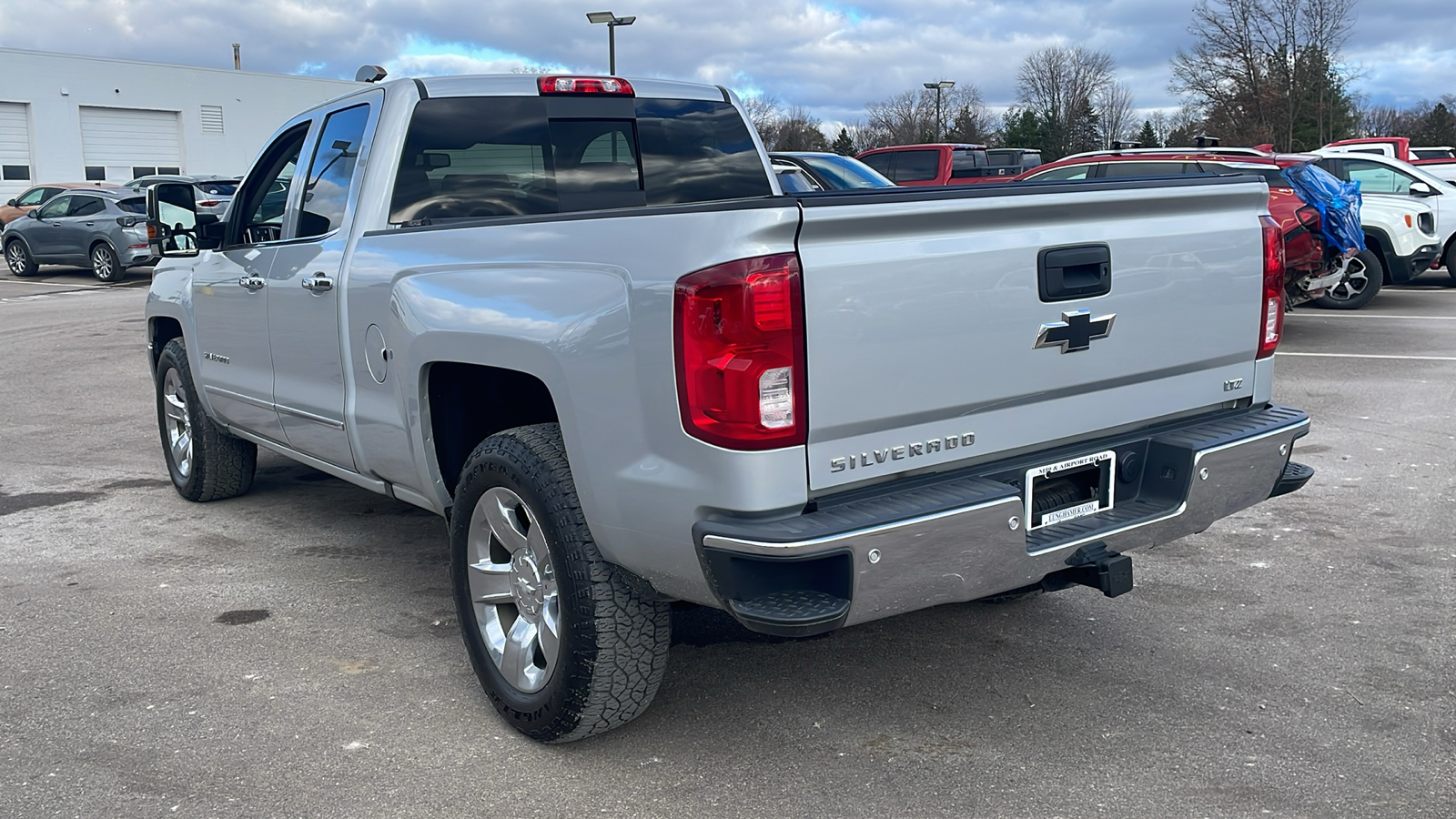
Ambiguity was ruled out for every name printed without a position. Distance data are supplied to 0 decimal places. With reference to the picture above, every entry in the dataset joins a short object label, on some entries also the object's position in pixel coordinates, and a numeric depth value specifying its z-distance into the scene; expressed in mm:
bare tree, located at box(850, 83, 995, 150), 67625
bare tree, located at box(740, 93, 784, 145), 63328
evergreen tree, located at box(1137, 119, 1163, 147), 67606
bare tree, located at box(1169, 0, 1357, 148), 42719
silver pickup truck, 2773
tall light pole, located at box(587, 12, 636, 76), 29875
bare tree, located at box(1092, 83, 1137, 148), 72625
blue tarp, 10898
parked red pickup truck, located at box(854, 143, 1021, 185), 19438
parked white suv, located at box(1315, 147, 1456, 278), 14383
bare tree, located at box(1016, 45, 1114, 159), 70500
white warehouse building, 42594
